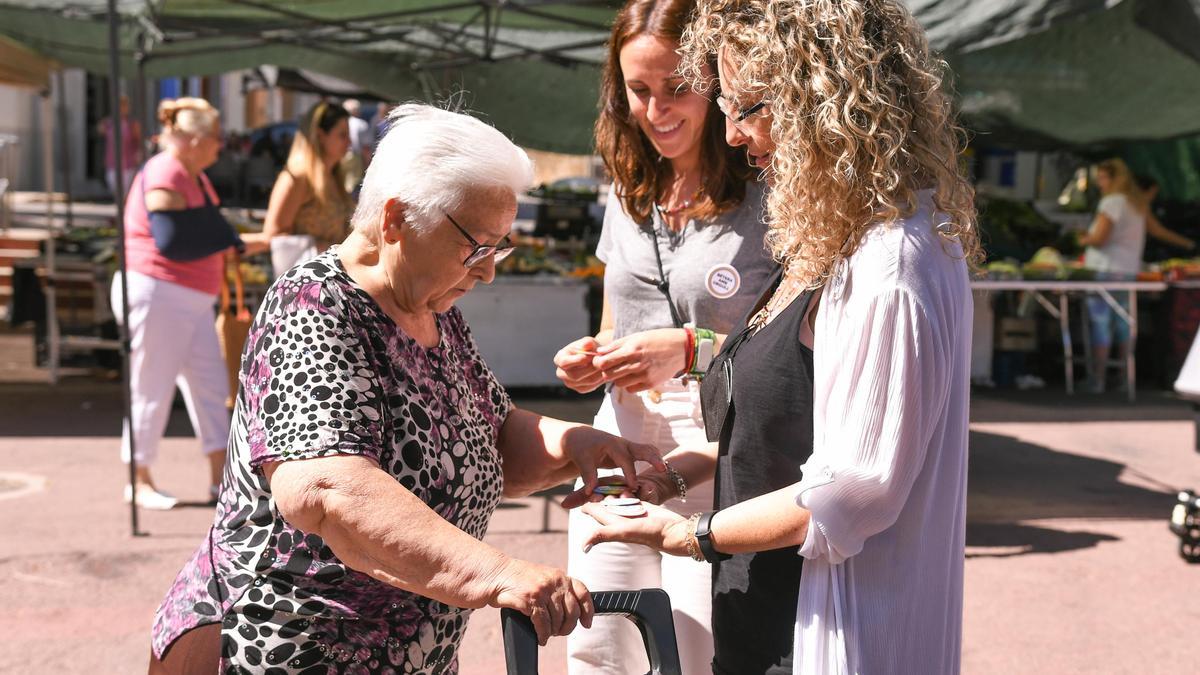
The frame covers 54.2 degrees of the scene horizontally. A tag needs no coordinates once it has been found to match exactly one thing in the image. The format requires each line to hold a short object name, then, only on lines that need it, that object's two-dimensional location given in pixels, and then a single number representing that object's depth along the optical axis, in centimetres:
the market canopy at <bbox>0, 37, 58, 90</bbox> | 1064
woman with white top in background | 1019
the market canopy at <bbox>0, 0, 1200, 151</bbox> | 711
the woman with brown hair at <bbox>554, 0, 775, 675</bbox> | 258
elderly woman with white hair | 175
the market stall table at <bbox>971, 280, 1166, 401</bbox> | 970
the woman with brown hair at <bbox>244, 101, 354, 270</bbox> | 658
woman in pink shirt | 584
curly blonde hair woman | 173
